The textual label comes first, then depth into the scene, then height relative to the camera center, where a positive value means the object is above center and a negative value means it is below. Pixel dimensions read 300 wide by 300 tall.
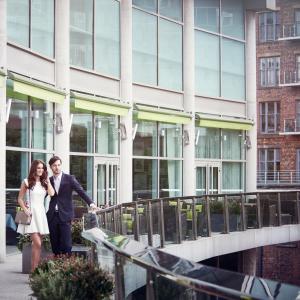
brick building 46.55 +5.40
